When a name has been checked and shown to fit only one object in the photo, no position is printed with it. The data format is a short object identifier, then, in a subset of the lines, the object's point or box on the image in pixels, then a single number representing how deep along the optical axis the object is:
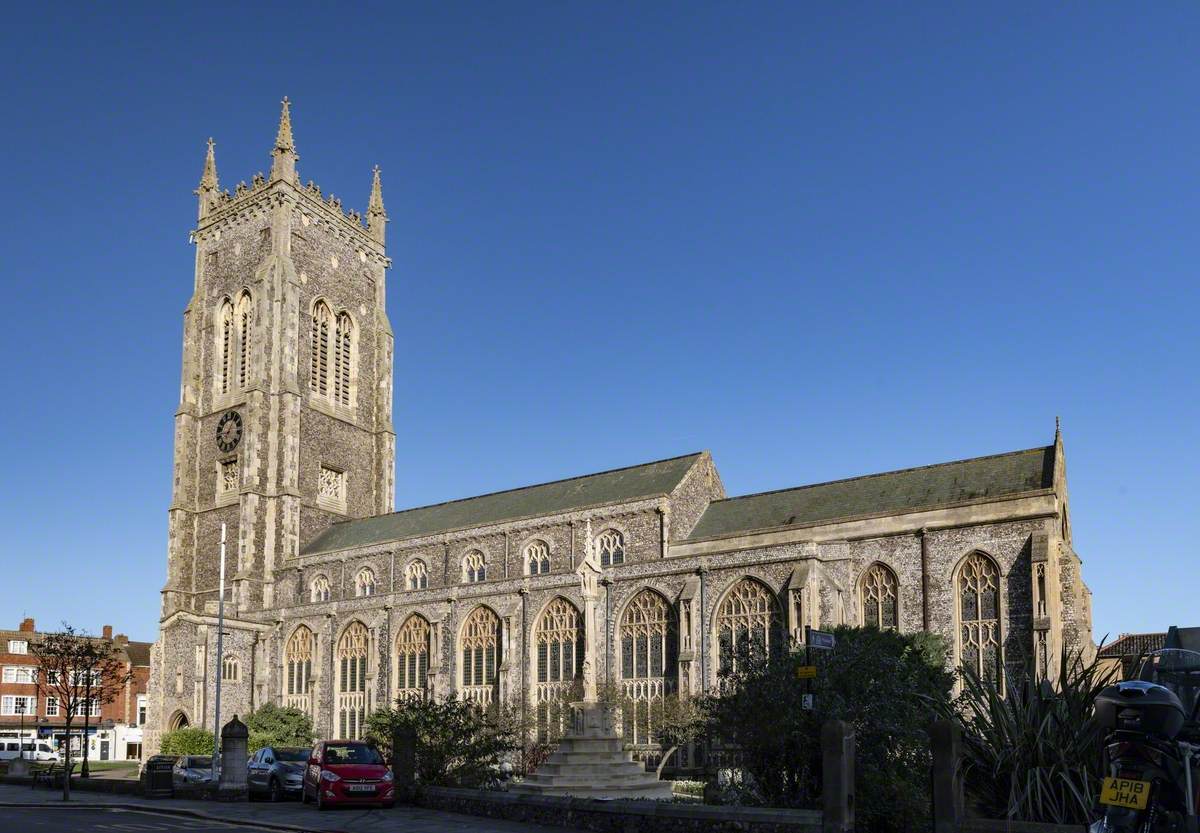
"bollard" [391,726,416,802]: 23.31
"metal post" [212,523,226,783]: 37.44
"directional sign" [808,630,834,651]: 16.05
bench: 35.28
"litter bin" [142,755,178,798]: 29.03
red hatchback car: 22.55
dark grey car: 27.55
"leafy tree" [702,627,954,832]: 15.82
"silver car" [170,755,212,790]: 35.34
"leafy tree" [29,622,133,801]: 40.34
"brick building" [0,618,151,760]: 76.00
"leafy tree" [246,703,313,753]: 50.72
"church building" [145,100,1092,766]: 37.53
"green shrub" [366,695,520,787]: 24.31
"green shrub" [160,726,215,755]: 51.62
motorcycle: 6.34
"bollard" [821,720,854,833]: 14.45
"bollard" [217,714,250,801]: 29.12
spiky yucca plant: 13.00
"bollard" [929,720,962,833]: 13.43
